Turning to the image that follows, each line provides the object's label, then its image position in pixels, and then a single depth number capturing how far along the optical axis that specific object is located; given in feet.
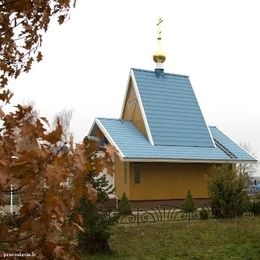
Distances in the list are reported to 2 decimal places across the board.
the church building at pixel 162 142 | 72.08
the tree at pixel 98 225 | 33.01
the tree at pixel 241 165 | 81.47
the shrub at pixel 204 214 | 51.52
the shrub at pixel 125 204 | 57.57
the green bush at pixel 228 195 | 52.60
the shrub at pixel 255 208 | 56.03
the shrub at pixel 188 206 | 59.98
